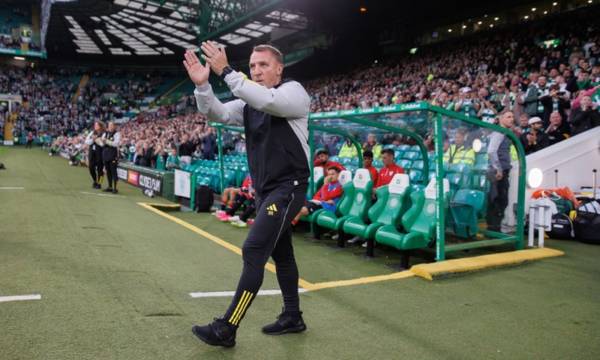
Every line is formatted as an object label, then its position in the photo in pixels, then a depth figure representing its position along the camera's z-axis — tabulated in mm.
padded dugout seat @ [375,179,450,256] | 4906
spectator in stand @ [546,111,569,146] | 8578
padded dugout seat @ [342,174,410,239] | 5406
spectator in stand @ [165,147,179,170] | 12401
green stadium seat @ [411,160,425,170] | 6966
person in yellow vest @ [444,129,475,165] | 5094
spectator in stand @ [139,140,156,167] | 15305
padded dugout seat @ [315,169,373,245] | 5934
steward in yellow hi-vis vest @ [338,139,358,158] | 7406
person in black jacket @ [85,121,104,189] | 10204
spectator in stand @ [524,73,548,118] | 9680
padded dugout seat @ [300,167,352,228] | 6293
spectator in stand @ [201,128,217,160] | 13281
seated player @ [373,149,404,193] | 6508
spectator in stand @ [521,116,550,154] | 8164
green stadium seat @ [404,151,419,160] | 7082
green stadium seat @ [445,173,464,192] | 5184
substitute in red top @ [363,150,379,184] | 6863
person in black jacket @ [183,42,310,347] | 2623
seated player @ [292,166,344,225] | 6508
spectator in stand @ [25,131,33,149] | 36438
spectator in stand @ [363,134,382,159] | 6801
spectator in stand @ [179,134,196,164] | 14180
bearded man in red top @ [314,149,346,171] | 7430
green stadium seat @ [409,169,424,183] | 6863
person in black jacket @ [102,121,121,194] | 10156
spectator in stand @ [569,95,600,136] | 8617
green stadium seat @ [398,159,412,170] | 7182
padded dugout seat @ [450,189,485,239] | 5215
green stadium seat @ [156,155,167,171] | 13859
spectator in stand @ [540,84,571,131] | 9297
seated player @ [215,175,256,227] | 7699
